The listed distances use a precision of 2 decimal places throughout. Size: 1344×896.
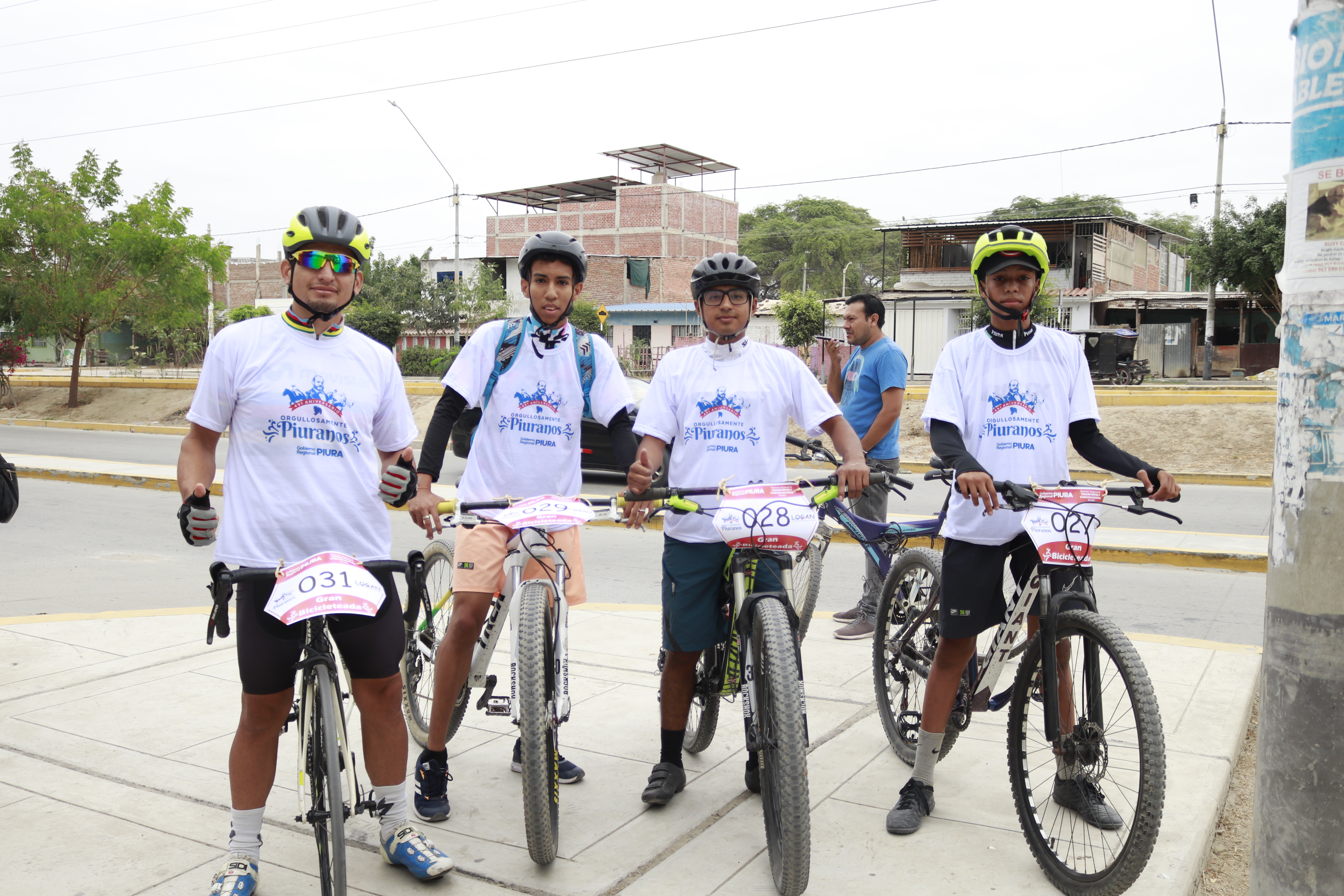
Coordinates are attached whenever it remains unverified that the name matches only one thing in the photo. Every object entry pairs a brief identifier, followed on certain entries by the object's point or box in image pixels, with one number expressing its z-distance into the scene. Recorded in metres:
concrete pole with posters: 2.23
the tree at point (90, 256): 26.81
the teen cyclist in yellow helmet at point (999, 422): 3.55
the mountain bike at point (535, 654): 3.23
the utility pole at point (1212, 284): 35.69
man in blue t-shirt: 6.22
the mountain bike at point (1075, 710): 2.97
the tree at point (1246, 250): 35.03
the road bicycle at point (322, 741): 2.88
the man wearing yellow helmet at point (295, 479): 3.07
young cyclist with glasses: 3.70
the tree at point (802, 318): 36.84
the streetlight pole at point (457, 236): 46.56
